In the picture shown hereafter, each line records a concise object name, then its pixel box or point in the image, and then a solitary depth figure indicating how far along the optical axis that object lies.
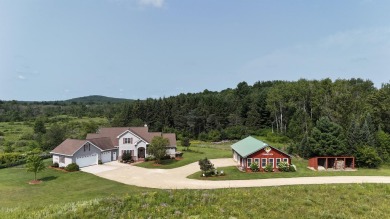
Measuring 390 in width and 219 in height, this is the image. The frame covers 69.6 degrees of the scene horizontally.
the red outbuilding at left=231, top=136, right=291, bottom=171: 31.97
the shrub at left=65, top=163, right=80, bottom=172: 35.59
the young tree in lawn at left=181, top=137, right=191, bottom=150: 51.19
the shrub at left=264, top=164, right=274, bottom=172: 31.25
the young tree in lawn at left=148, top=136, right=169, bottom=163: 37.01
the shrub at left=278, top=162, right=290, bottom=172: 31.23
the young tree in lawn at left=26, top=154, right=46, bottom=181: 31.05
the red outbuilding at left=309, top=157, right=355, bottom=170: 33.59
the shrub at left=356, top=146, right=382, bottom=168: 33.56
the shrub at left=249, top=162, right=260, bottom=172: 31.28
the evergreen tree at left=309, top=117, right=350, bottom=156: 33.88
